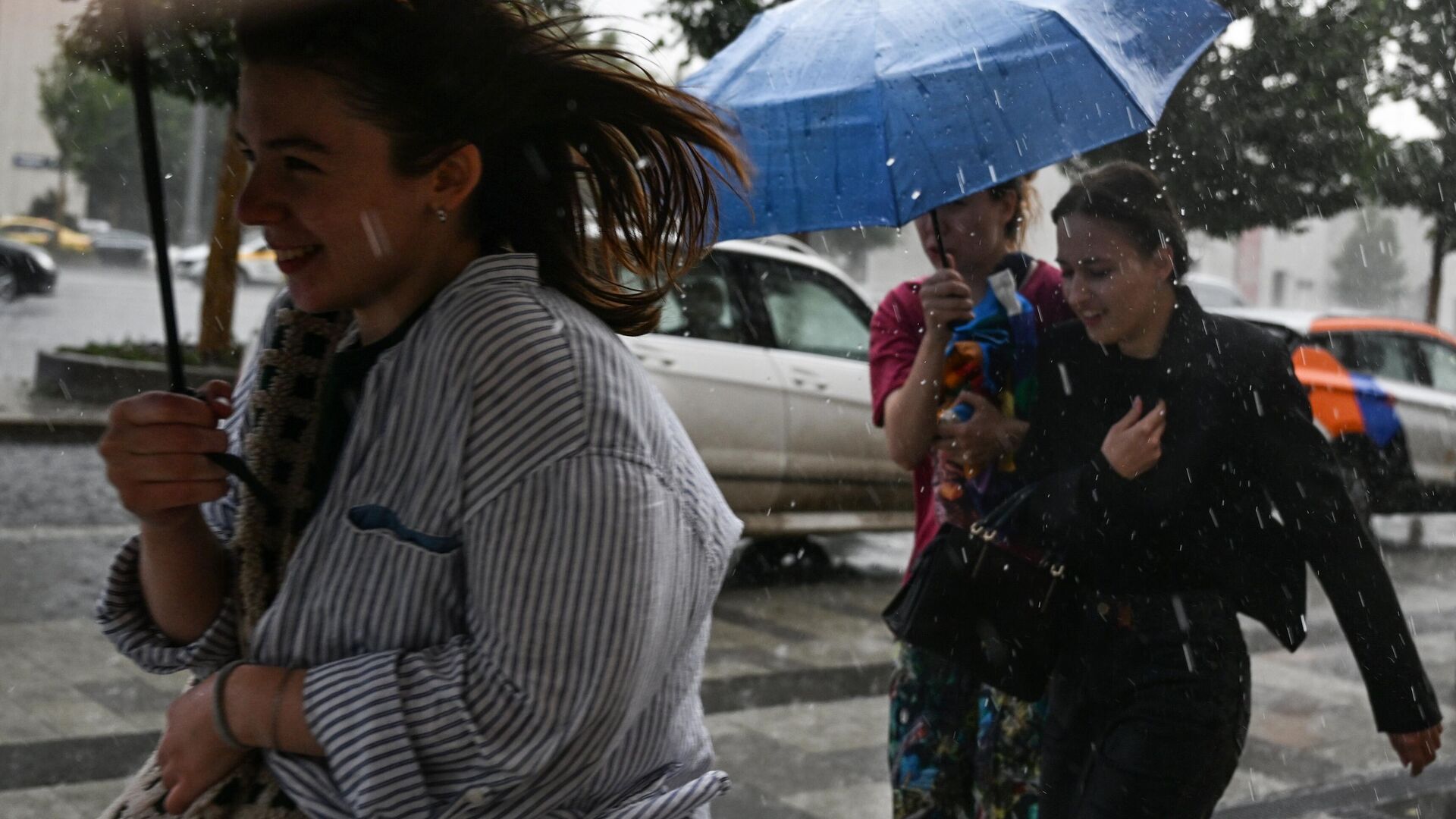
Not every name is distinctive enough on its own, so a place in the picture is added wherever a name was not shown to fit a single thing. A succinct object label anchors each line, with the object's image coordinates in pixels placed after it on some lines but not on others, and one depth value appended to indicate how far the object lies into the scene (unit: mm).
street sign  45953
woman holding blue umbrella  3371
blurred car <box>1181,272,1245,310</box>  23469
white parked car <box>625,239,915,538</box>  8508
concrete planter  14016
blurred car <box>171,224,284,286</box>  35625
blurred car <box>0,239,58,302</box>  28047
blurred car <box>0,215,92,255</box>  46062
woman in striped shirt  1433
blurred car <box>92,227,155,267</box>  45875
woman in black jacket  2836
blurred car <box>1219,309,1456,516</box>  12102
